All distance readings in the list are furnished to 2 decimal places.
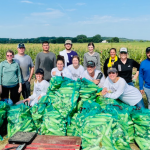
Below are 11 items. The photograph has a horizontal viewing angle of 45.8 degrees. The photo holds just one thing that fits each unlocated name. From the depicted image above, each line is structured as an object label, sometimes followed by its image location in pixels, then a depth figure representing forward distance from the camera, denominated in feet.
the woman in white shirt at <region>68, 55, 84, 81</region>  15.72
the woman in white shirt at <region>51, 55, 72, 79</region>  14.66
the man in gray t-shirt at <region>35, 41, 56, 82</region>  17.56
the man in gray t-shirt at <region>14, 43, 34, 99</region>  16.70
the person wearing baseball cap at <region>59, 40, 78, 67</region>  18.23
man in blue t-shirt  14.15
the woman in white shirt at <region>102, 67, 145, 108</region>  12.50
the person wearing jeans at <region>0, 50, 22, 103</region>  15.36
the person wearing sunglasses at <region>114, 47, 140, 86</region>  15.24
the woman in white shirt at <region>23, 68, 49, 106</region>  14.15
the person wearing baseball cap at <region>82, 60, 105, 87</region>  13.83
